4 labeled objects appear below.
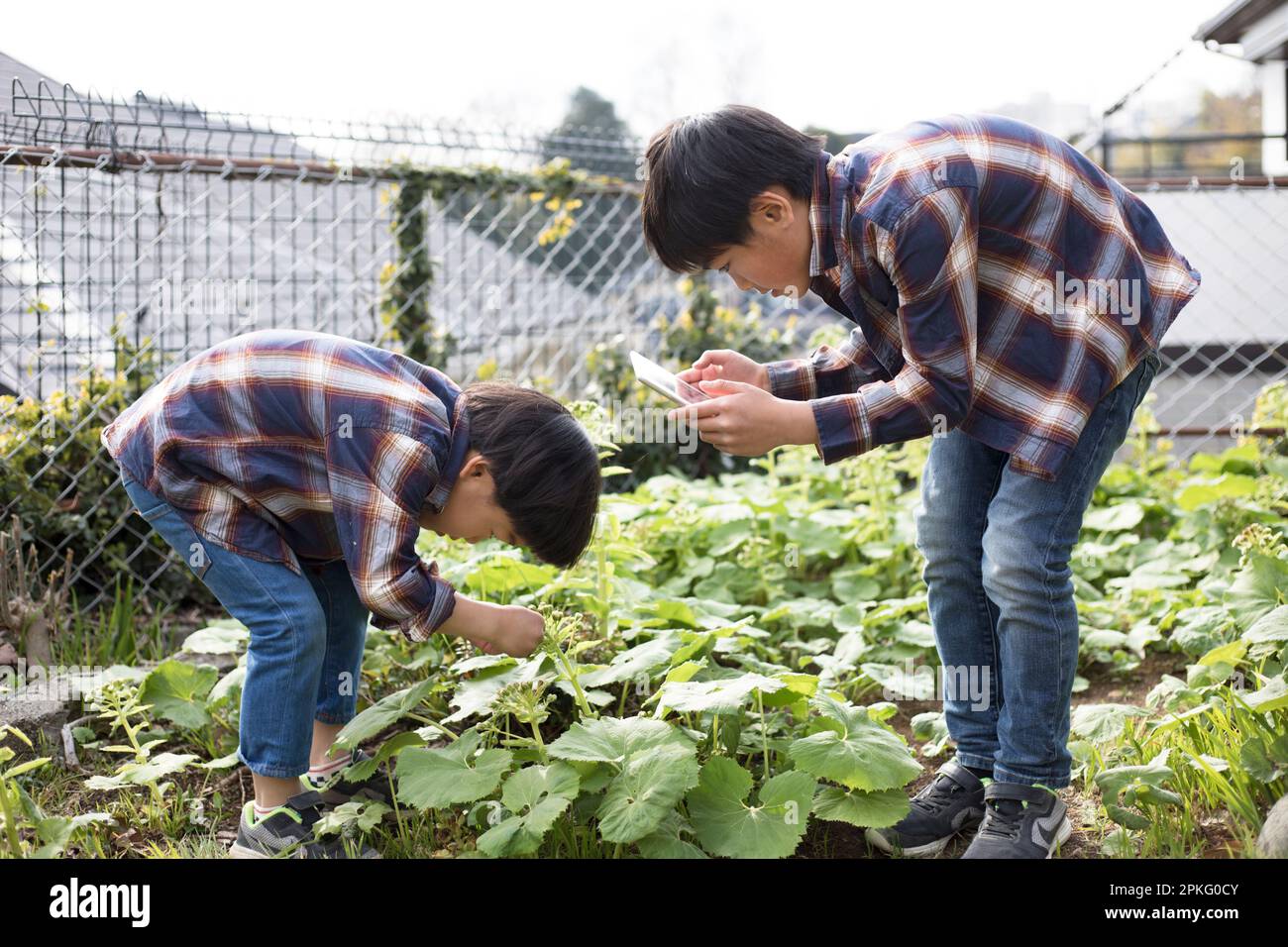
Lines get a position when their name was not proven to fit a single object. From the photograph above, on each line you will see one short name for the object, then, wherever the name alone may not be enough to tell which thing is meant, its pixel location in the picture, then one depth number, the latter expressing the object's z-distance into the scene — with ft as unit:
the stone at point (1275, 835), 5.19
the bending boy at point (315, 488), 5.70
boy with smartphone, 5.27
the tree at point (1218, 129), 34.30
